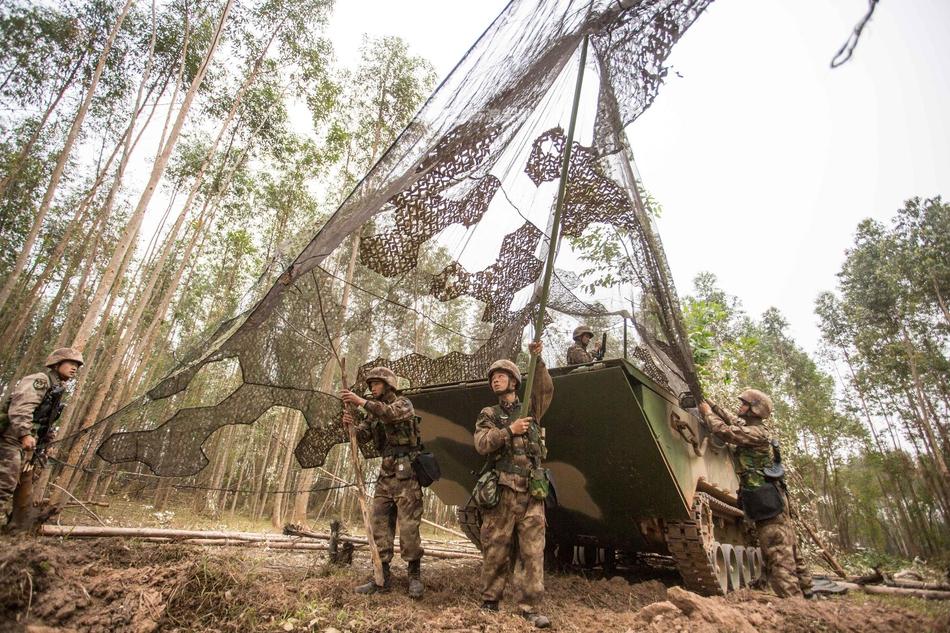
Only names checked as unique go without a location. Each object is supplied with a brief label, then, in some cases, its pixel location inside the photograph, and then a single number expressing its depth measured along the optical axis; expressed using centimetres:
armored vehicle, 384
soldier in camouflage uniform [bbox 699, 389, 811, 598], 425
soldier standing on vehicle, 470
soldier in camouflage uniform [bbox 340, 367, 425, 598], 379
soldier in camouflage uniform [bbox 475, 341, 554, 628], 325
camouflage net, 309
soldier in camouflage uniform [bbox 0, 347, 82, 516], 365
